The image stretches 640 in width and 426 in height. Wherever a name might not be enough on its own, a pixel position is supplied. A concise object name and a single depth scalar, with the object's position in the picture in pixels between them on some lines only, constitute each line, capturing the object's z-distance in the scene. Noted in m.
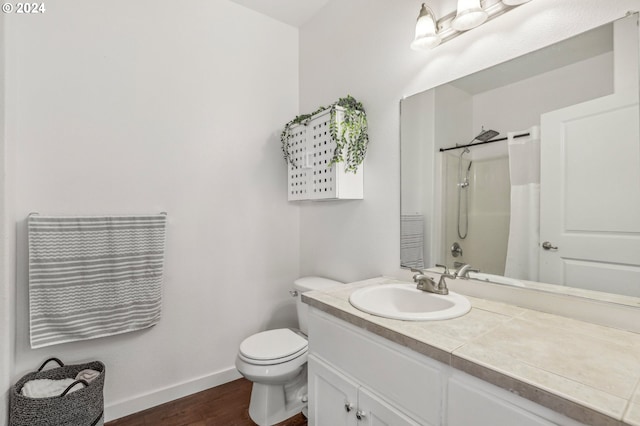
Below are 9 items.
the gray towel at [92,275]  1.52
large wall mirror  0.99
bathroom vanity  0.66
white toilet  1.59
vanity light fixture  1.25
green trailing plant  1.76
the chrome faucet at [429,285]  1.31
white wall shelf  1.81
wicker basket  1.34
